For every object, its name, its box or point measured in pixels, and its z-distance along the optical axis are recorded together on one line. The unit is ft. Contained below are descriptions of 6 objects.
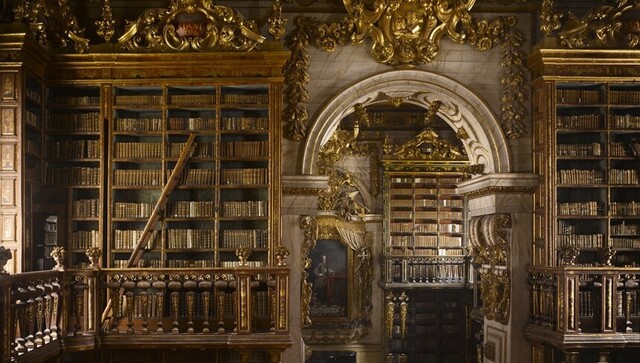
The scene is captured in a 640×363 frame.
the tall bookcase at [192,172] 29.96
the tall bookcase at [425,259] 46.50
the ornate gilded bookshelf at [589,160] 30.66
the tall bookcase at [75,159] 29.81
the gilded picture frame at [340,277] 46.75
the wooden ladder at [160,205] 29.40
